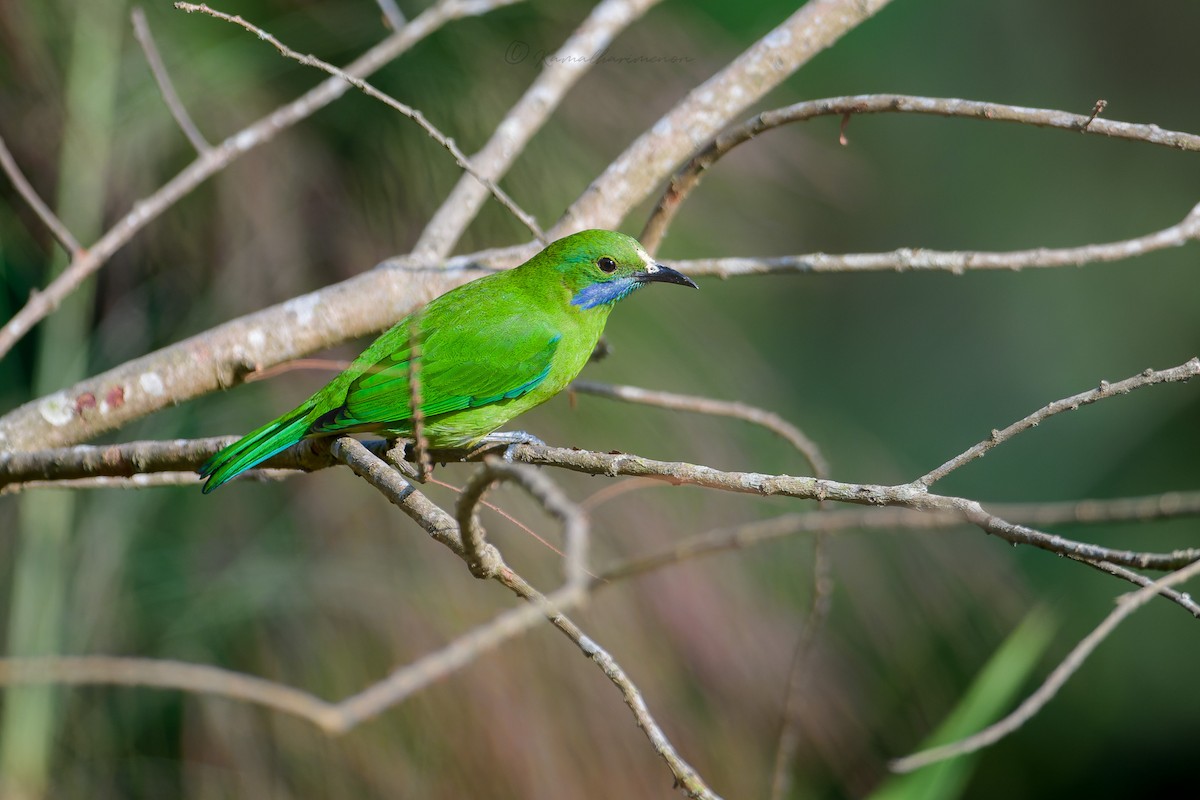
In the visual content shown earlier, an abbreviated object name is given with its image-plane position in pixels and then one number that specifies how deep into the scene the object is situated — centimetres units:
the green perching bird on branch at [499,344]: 524
